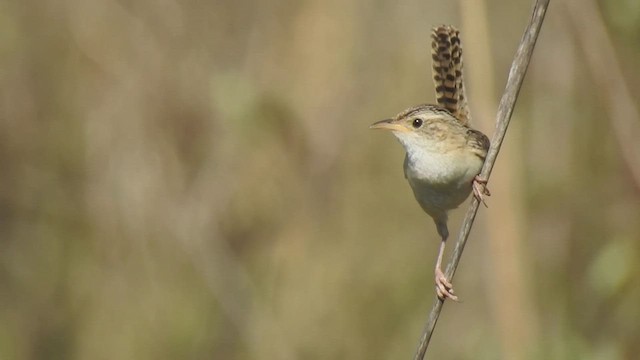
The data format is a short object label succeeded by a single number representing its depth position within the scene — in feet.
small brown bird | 23.34
